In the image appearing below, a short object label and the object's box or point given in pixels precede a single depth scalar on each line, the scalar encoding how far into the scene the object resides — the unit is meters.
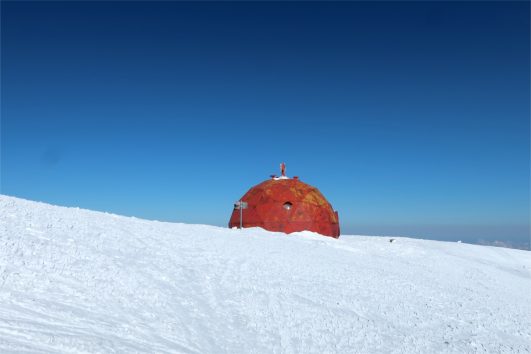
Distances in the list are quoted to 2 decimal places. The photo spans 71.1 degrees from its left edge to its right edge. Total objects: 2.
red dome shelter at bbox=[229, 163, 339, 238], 20.25
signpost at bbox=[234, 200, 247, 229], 19.11
